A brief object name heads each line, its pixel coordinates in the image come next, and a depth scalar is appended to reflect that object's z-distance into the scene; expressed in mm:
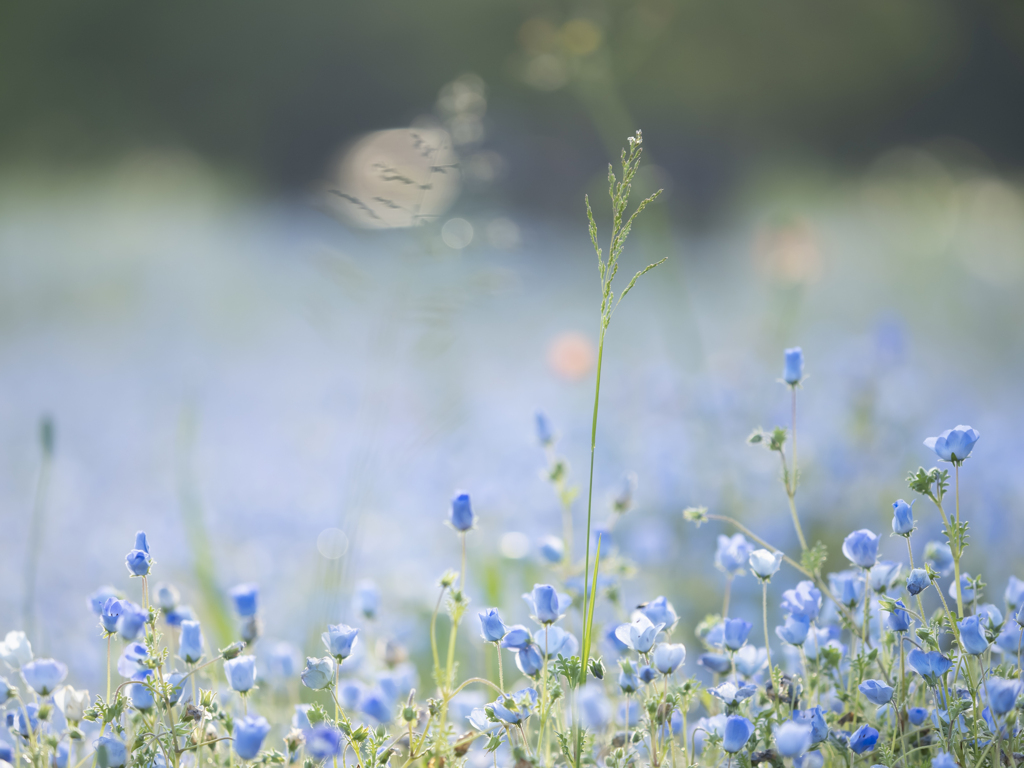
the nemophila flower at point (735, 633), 2215
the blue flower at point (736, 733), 2169
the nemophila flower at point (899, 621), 2204
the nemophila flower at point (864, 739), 2181
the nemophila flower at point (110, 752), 2173
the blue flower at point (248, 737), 2156
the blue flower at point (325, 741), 2161
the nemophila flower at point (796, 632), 2216
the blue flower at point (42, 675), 2202
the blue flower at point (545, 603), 2193
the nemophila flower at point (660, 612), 2225
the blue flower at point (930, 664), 2198
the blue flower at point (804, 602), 2214
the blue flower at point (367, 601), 2291
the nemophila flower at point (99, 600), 2232
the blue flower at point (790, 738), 2146
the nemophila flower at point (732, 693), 2186
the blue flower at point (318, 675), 2188
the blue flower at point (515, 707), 2184
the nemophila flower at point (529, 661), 2208
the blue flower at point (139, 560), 2199
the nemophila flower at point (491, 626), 2201
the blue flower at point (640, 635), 2198
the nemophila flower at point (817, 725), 2186
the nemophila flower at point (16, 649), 2216
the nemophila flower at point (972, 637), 2188
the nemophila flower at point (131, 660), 2224
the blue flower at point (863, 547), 2203
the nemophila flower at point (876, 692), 2191
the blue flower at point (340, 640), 2192
